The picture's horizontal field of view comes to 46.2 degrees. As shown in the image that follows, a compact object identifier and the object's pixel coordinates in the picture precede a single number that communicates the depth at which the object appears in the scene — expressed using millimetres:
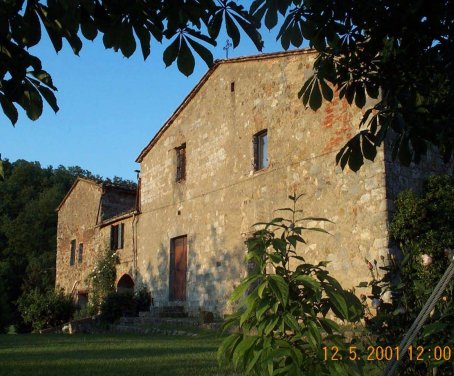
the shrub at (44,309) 18484
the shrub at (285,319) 2709
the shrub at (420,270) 4047
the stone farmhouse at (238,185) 10070
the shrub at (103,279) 18603
